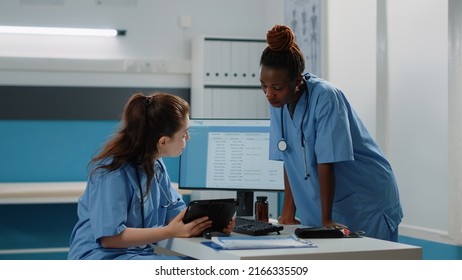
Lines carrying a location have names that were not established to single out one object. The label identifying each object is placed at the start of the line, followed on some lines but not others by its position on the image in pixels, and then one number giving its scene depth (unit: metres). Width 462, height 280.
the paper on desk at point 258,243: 1.87
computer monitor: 2.87
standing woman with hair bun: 2.25
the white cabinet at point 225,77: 4.91
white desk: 1.79
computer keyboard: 2.19
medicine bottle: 2.60
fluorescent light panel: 4.83
